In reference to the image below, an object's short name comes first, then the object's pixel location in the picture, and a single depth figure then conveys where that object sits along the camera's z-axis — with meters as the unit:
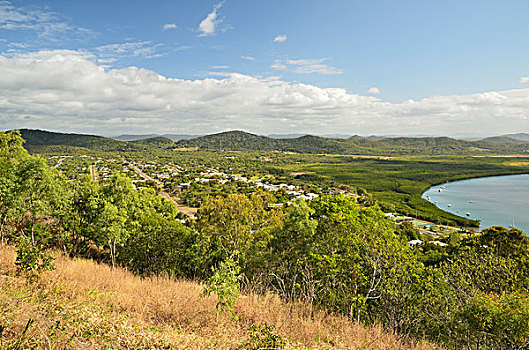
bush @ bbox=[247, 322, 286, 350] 5.27
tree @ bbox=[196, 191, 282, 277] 16.95
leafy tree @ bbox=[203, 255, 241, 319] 6.45
